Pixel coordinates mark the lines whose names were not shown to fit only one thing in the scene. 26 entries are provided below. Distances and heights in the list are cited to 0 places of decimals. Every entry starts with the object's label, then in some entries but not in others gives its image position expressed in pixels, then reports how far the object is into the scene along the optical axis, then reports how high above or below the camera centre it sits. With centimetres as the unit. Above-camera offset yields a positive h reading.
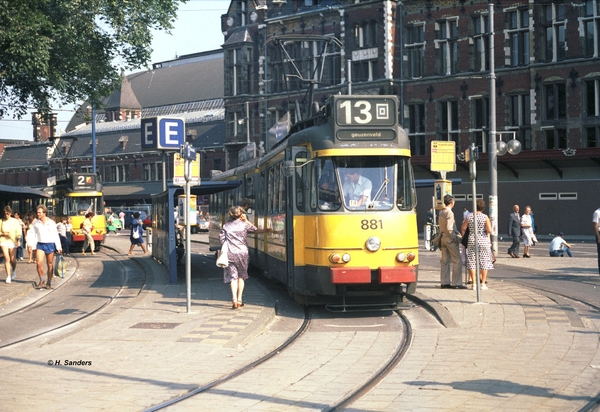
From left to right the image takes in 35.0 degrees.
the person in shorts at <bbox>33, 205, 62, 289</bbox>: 1978 -61
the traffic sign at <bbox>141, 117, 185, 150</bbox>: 1958 +154
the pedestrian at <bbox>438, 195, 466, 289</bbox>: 1755 -92
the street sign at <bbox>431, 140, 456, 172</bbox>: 2386 +112
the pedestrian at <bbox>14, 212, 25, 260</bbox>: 3278 -144
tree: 2531 +490
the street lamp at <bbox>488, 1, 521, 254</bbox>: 3189 +178
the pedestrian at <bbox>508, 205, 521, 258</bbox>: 2902 -110
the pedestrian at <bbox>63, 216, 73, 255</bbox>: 3688 -81
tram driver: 1435 +21
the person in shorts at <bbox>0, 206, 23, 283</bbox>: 2180 -63
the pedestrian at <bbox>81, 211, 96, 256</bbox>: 3597 -84
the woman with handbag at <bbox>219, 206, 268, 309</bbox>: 1517 -74
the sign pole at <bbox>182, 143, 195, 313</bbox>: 1480 -5
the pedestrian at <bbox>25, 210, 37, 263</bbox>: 2028 -61
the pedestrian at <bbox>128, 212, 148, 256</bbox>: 3388 -86
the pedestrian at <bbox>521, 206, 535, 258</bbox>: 2892 -97
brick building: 4856 +707
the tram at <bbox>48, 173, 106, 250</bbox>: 4119 +35
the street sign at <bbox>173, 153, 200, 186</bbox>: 1648 +81
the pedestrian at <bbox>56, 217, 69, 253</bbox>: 3145 -81
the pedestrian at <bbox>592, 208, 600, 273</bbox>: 1891 -54
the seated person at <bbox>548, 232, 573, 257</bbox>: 2878 -152
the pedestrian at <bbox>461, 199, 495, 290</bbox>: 1700 -79
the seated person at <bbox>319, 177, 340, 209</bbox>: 1440 +14
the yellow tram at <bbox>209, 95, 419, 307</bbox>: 1425 -2
